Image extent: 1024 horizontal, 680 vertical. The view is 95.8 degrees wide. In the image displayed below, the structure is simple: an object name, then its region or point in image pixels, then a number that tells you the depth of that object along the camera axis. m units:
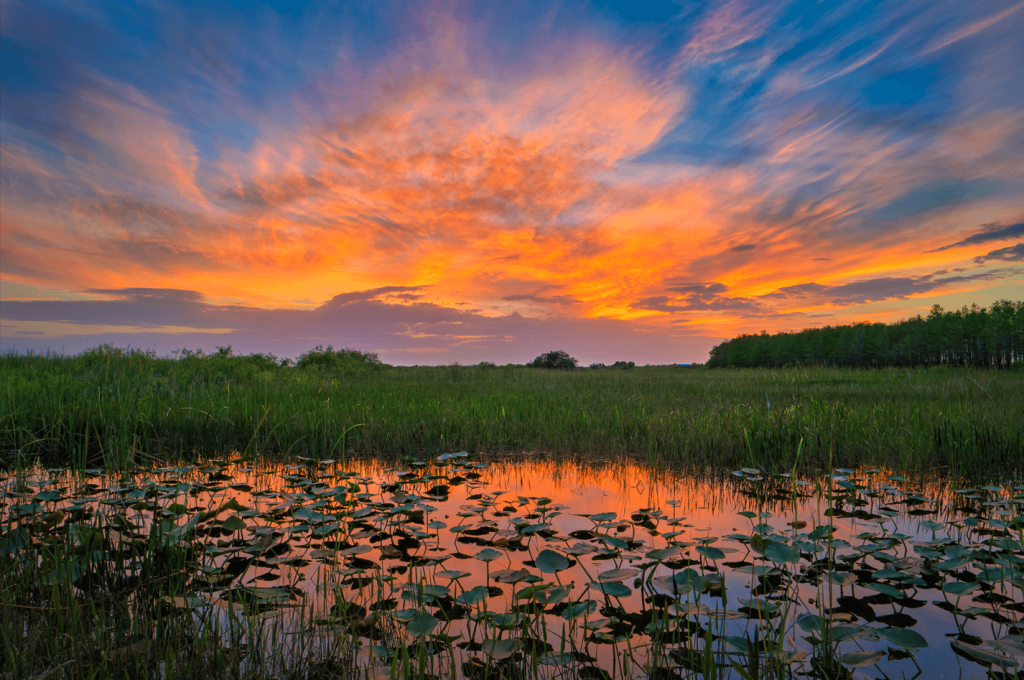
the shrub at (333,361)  17.50
